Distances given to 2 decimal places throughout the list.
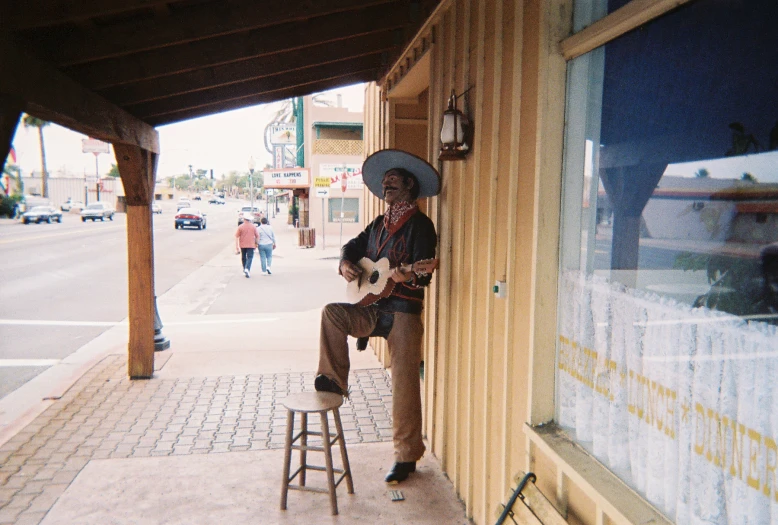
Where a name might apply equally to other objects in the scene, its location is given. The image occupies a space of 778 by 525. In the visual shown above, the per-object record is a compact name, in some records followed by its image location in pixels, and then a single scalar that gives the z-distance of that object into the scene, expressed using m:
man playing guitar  3.99
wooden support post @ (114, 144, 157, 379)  6.39
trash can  23.84
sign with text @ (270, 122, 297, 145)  38.09
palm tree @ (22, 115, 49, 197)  47.36
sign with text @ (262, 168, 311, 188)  25.19
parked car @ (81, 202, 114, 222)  44.19
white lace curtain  1.62
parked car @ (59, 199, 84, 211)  61.35
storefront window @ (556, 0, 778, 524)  1.67
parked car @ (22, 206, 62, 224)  39.79
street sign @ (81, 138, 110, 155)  78.03
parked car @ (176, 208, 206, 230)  35.50
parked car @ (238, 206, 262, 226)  14.92
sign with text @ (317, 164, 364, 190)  21.96
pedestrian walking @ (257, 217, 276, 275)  15.49
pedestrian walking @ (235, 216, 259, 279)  14.91
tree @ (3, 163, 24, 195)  51.69
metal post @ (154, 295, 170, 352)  7.41
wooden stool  3.55
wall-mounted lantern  3.61
